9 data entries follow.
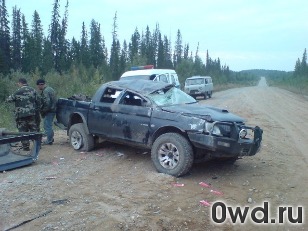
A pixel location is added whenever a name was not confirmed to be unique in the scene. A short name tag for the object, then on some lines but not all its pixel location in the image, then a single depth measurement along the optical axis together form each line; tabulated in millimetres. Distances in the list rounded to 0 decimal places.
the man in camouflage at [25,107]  8539
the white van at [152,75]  15953
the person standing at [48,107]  9281
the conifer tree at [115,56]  63400
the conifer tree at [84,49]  73175
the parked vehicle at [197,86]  29141
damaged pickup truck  6336
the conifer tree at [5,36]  58075
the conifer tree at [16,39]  62619
